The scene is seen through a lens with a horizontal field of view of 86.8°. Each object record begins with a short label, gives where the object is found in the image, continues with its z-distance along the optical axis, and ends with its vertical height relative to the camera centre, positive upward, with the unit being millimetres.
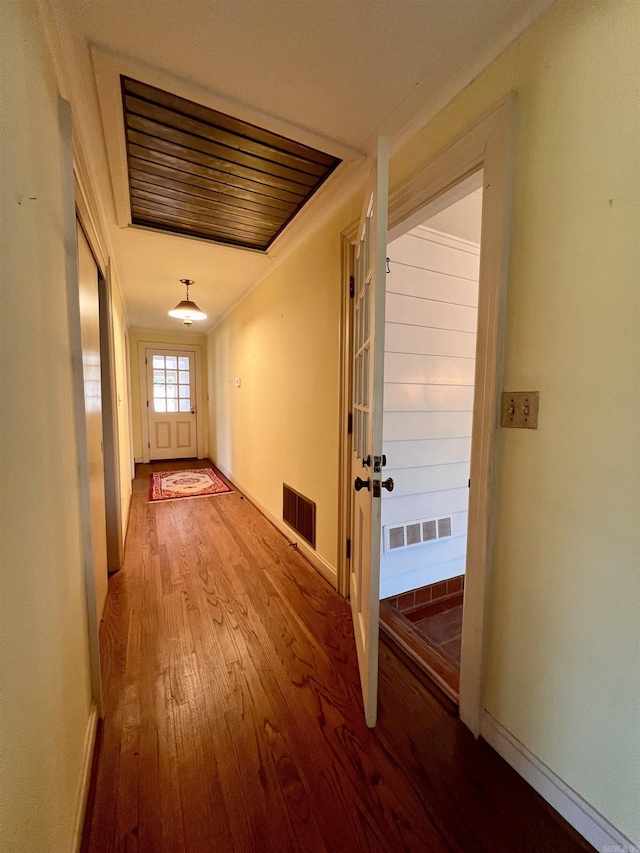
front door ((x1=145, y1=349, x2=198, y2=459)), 5977 -65
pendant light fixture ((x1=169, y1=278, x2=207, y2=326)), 3340 +888
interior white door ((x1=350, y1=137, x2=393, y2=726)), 1183 -112
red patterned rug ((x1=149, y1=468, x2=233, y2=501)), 4179 -1153
